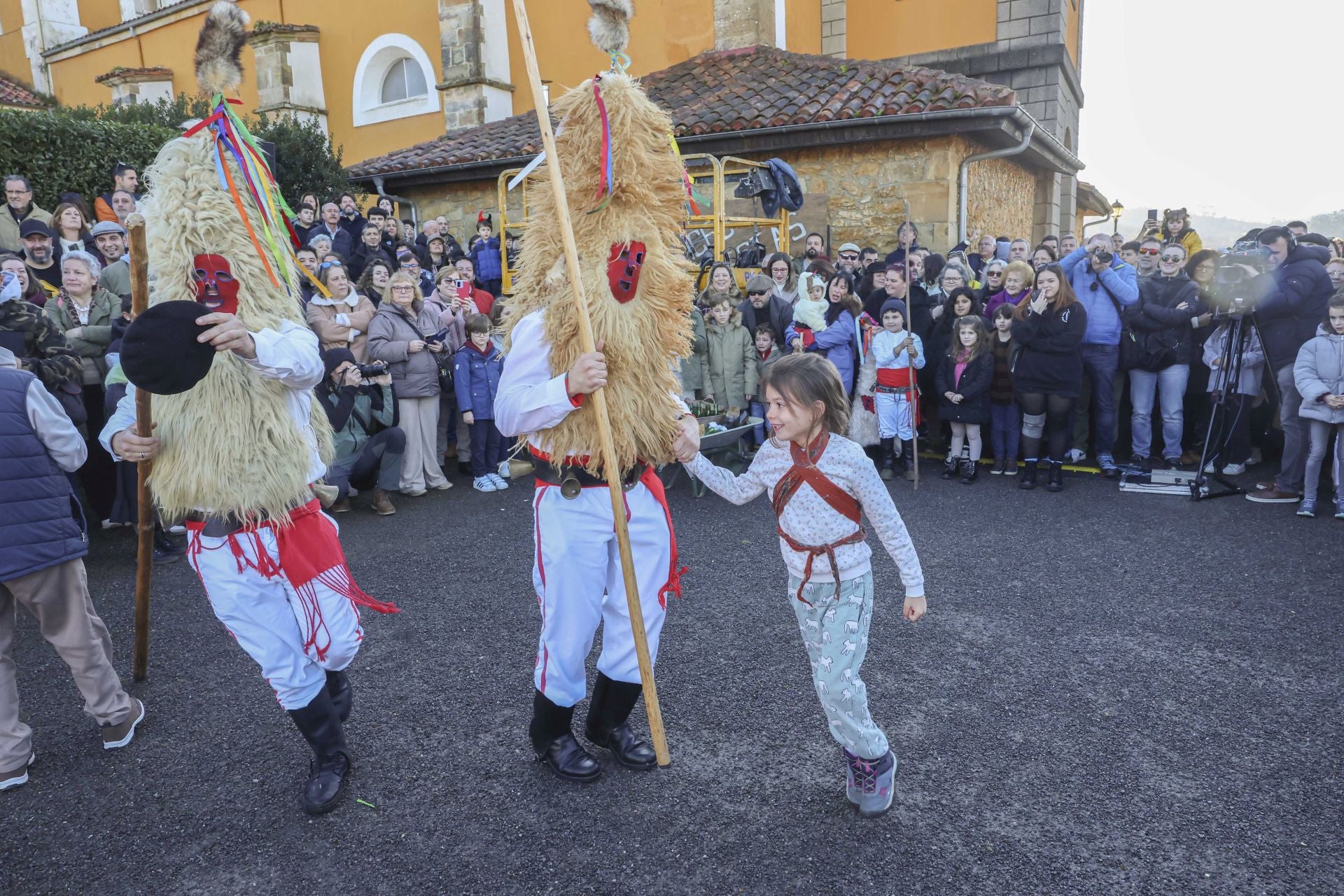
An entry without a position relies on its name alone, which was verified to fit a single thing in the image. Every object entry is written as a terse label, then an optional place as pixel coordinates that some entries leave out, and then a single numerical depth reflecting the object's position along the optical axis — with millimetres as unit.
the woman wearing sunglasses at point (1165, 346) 7590
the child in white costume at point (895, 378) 7789
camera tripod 6836
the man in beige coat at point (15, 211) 8102
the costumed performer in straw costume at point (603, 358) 2904
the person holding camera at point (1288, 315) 6672
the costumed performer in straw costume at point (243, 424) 2928
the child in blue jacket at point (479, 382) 7793
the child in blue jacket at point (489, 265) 11234
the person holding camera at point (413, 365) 7430
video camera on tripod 6793
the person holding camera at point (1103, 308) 7648
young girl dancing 2791
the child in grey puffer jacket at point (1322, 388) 6188
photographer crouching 6605
